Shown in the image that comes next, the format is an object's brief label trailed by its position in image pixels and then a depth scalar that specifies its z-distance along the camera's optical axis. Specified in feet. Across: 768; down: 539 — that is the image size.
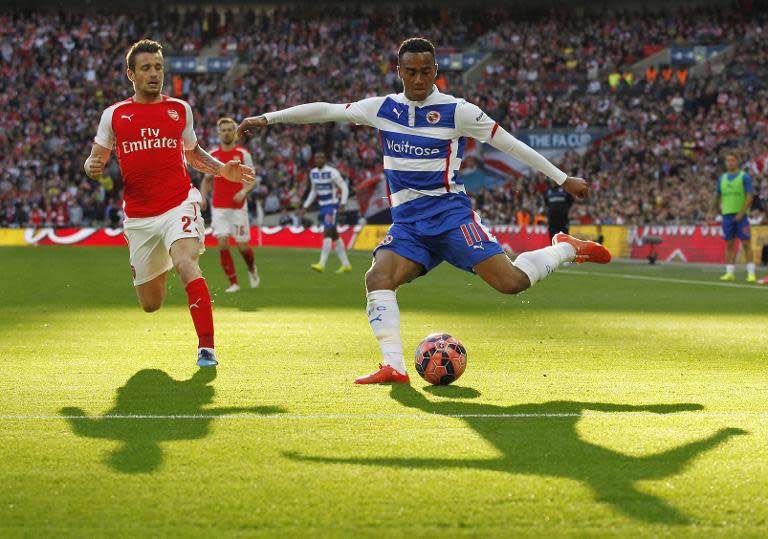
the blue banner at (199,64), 184.85
